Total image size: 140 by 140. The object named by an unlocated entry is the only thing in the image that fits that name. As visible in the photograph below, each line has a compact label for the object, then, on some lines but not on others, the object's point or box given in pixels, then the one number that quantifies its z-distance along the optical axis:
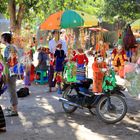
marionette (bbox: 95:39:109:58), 9.03
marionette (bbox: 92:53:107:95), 7.88
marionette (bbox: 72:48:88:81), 8.10
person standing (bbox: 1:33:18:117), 7.36
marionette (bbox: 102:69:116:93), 7.16
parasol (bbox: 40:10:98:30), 11.28
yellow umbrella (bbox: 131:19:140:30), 18.95
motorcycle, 7.08
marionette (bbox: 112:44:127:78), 13.30
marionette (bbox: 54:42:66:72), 10.24
